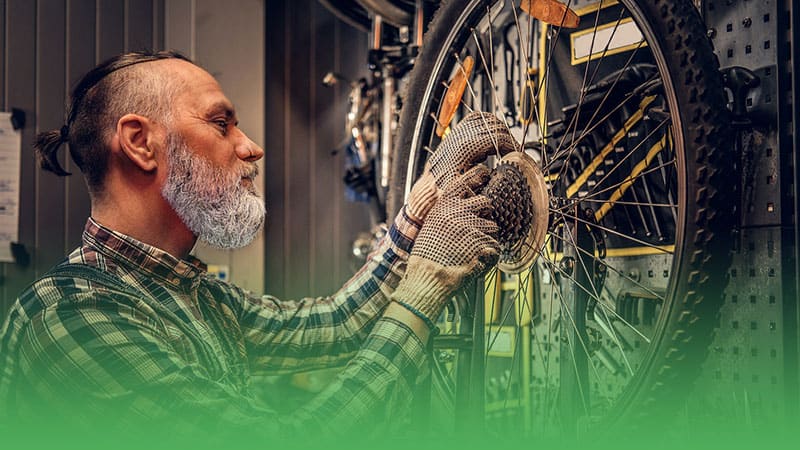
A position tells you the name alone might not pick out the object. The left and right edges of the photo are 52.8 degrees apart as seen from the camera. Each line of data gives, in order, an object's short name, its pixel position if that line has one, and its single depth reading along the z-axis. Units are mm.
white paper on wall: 2584
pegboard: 1263
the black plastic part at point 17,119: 2605
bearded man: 1006
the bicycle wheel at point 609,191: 1116
